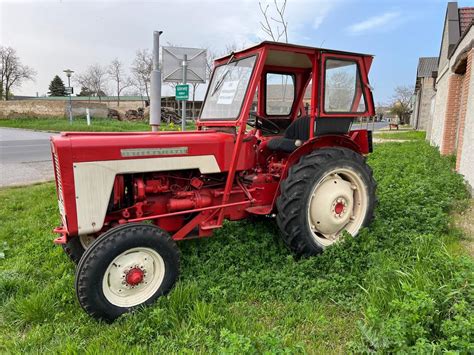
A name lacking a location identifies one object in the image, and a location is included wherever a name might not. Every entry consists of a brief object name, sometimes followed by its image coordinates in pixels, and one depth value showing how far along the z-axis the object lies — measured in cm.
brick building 614
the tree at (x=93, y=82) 4347
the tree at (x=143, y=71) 3488
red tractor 274
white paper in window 354
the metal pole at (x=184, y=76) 645
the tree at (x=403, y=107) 5272
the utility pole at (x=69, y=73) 2103
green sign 659
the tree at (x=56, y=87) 5752
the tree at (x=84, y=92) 4940
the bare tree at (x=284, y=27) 902
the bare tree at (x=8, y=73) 4278
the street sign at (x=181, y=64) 646
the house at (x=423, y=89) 3000
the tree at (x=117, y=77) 4188
